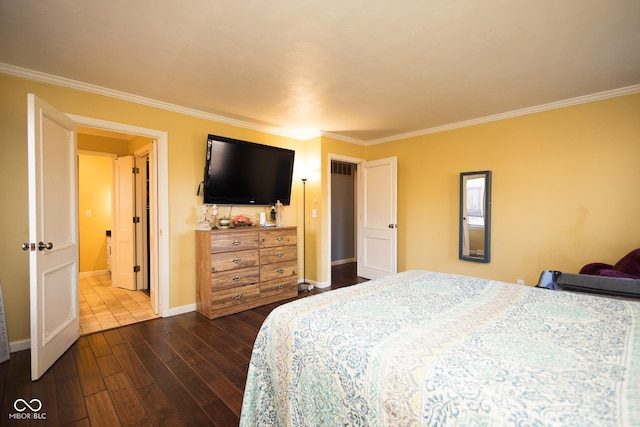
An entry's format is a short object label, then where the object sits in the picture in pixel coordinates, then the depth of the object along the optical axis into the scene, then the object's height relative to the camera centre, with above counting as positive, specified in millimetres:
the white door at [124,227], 4520 -265
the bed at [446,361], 758 -499
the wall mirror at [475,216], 3838 -80
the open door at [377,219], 4633 -140
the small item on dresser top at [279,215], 4246 -66
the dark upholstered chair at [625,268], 2488 -547
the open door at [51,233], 2066 -184
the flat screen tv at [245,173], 3602 +526
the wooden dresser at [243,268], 3330 -741
